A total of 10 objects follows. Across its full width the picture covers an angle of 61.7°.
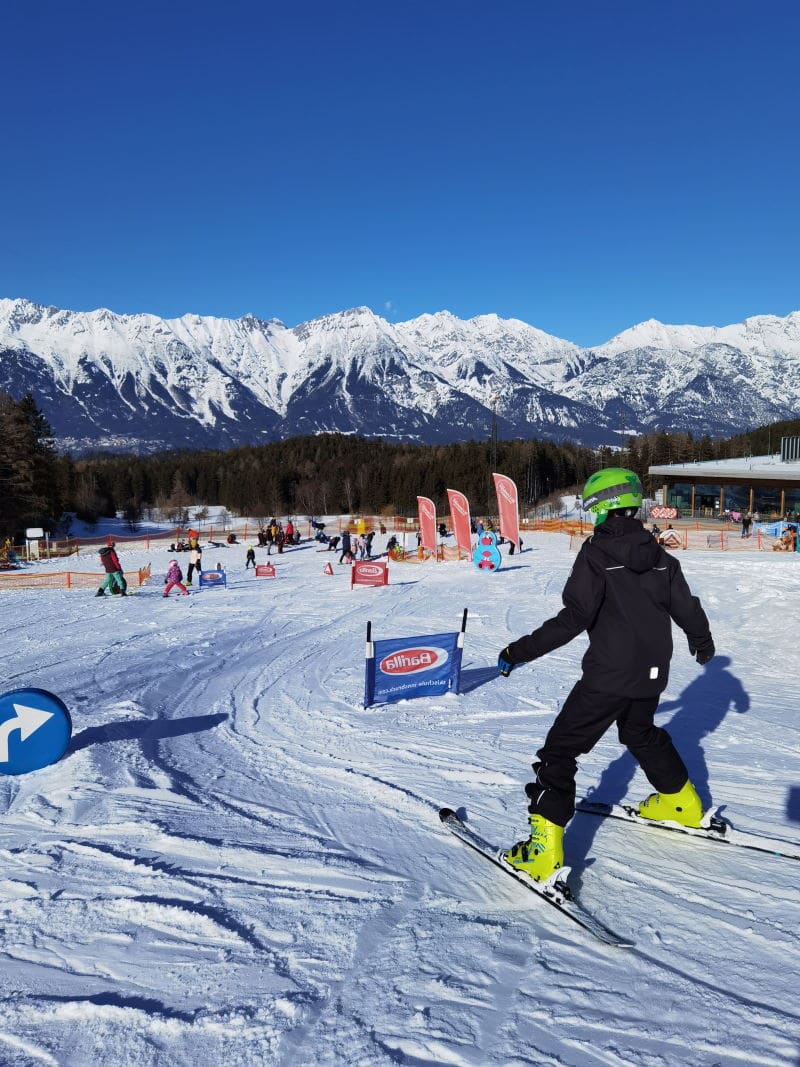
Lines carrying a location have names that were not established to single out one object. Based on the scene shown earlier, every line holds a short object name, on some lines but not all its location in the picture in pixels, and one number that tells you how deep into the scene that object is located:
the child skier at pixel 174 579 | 18.33
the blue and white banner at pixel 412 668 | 7.35
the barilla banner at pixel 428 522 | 28.02
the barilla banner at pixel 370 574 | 19.77
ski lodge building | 50.84
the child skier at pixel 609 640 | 3.11
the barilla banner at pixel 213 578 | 20.83
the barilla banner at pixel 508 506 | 22.30
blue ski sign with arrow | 5.06
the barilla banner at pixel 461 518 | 24.84
